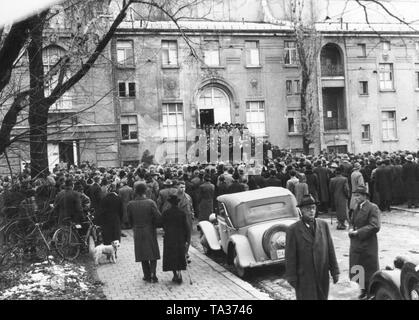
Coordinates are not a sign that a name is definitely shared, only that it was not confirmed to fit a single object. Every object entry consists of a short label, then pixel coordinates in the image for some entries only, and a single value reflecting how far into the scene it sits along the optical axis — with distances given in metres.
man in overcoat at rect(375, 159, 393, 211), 16.84
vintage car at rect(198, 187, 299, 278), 9.48
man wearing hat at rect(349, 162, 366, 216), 14.49
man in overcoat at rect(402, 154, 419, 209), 17.36
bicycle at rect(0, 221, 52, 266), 8.74
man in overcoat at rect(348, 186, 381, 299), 7.70
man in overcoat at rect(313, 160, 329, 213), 16.20
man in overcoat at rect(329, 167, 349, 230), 14.16
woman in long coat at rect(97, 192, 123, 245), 11.76
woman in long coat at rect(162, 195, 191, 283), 9.34
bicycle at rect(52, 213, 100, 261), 11.11
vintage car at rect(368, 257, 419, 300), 5.71
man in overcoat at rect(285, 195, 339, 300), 5.98
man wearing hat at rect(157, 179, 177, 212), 12.60
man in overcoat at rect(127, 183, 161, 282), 9.66
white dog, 11.30
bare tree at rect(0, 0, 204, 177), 6.20
